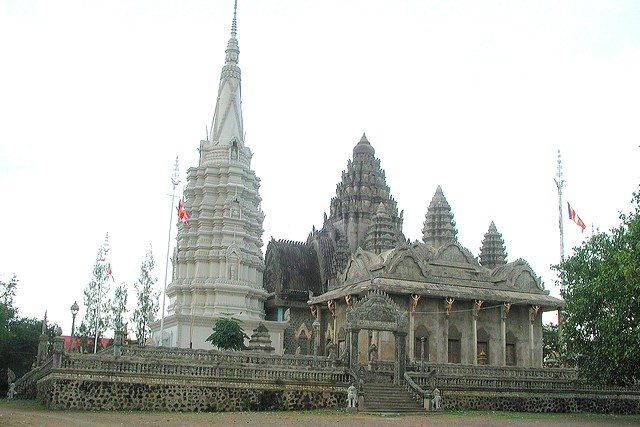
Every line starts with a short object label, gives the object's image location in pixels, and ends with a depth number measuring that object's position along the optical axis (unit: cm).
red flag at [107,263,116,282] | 5975
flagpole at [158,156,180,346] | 5412
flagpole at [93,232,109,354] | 6414
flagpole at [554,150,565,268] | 5238
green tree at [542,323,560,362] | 6478
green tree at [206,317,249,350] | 4503
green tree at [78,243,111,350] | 6481
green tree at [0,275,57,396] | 4798
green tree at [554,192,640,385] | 2978
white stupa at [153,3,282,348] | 5566
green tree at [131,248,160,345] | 6525
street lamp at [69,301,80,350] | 3671
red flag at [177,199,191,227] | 5312
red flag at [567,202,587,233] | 5101
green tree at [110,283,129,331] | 6556
